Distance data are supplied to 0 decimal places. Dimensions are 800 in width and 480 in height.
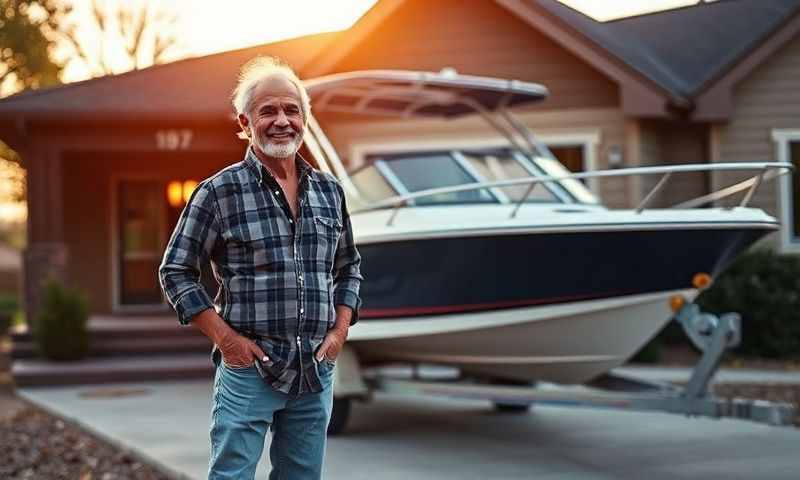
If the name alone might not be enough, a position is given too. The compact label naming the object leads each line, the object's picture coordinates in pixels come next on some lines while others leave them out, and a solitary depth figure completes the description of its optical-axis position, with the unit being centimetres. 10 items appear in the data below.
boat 683
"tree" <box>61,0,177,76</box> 2609
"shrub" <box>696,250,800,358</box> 1275
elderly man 372
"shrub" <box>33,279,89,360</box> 1256
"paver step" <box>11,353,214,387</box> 1203
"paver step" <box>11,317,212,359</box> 1317
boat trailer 645
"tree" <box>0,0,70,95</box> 2242
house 1333
